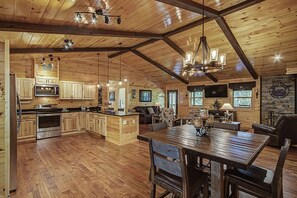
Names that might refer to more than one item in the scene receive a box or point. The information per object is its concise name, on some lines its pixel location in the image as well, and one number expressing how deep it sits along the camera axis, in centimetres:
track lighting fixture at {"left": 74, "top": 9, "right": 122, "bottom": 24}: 274
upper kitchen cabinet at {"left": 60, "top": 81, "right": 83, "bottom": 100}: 668
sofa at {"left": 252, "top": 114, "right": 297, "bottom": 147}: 448
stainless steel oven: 577
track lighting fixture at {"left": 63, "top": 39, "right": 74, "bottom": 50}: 409
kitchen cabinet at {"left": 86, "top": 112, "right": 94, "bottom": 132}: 652
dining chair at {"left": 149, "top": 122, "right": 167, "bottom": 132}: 281
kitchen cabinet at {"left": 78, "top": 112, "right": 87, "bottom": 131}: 682
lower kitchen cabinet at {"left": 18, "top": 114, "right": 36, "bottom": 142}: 545
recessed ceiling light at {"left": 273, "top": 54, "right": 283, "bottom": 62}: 541
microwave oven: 615
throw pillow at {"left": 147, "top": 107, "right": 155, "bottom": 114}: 956
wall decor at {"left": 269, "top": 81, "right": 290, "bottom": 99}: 664
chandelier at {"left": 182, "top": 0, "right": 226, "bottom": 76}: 267
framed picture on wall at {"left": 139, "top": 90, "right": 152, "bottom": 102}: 998
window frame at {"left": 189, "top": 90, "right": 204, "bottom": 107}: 964
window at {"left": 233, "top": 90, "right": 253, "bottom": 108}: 757
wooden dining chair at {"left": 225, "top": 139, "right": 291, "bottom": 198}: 156
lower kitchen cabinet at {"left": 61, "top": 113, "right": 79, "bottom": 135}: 636
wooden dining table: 151
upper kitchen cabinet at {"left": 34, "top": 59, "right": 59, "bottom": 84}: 624
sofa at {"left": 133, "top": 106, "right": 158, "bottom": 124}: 911
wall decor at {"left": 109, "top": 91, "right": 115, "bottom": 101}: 1016
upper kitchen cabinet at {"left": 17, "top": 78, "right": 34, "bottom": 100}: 574
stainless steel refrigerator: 261
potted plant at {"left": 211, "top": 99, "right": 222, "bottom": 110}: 837
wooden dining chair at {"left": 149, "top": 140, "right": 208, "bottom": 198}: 156
